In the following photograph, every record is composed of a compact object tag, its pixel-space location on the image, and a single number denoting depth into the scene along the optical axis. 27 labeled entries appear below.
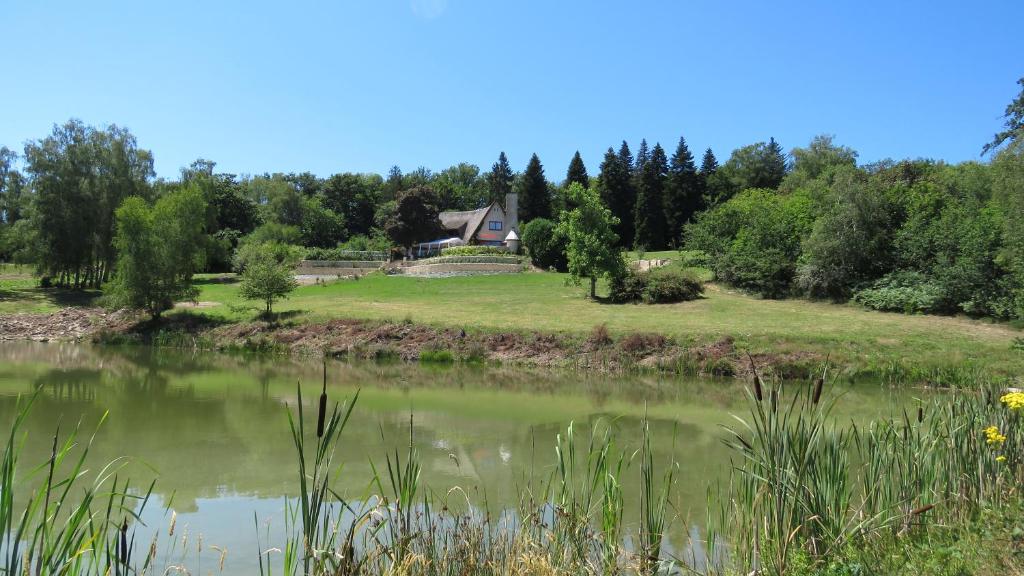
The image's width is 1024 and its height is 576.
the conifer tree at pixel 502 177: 94.06
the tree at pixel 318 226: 75.19
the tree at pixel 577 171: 69.75
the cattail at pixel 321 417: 3.18
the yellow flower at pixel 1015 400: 5.50
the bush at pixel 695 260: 41.26
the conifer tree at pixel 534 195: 69.62
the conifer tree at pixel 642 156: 77.62
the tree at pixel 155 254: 31.02
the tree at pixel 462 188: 94.82
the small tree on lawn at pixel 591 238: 33.69
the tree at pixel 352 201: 85.88
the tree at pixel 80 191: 41.25
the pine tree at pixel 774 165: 73.81
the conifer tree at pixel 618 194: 67.19
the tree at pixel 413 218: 62.66
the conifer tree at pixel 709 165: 74.44
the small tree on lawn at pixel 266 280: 30.12
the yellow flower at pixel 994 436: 5.32
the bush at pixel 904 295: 27.89
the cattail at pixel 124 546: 3.38
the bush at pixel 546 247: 48.88
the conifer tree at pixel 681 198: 64.44
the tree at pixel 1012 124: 24.89
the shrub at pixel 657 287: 33.22
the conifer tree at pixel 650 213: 64.31
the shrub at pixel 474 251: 51.75
